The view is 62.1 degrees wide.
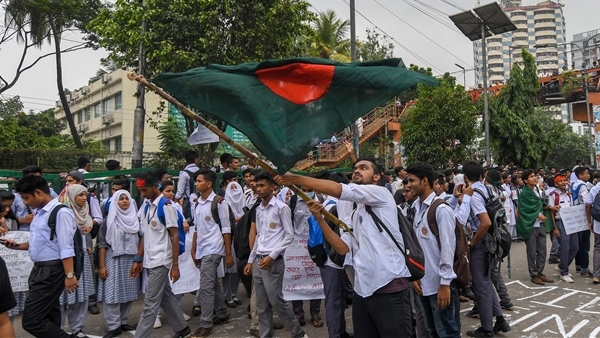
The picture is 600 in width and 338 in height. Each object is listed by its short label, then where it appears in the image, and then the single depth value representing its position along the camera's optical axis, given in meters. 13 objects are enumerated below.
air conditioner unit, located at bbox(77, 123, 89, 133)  45.85
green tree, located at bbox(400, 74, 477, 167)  15.89
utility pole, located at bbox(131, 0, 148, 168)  12.62
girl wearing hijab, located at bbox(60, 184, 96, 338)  5.63
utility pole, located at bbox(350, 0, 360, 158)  13.49
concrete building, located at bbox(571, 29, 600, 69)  134.05
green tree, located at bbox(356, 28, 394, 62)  28.71
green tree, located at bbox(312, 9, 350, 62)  25.30
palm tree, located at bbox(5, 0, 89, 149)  20.56
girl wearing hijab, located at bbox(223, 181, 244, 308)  6.95
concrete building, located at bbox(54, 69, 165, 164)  38.19
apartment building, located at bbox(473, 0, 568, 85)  132.62
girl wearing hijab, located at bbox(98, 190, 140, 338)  5.89
